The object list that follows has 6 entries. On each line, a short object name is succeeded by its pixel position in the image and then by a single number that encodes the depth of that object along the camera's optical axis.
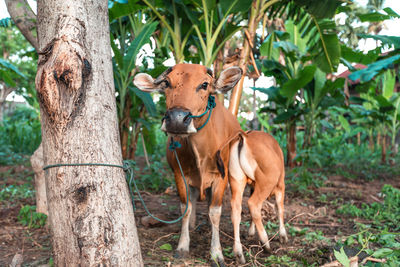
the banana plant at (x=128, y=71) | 4.96
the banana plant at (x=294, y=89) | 6.30
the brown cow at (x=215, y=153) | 2.75
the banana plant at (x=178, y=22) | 4.68
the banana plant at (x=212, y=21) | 4.39
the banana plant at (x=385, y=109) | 7.51
